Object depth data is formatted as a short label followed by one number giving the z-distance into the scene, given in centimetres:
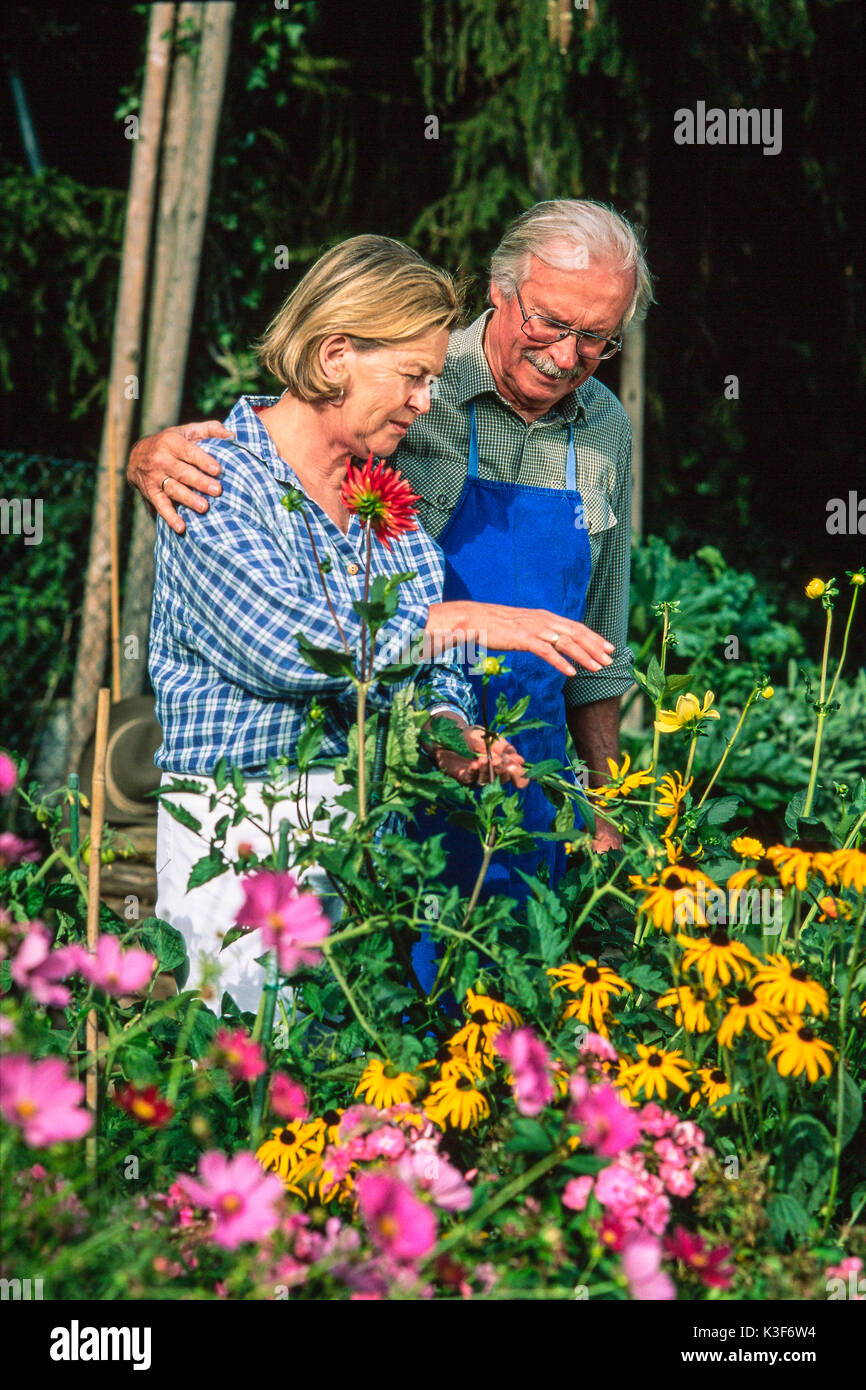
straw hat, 362
